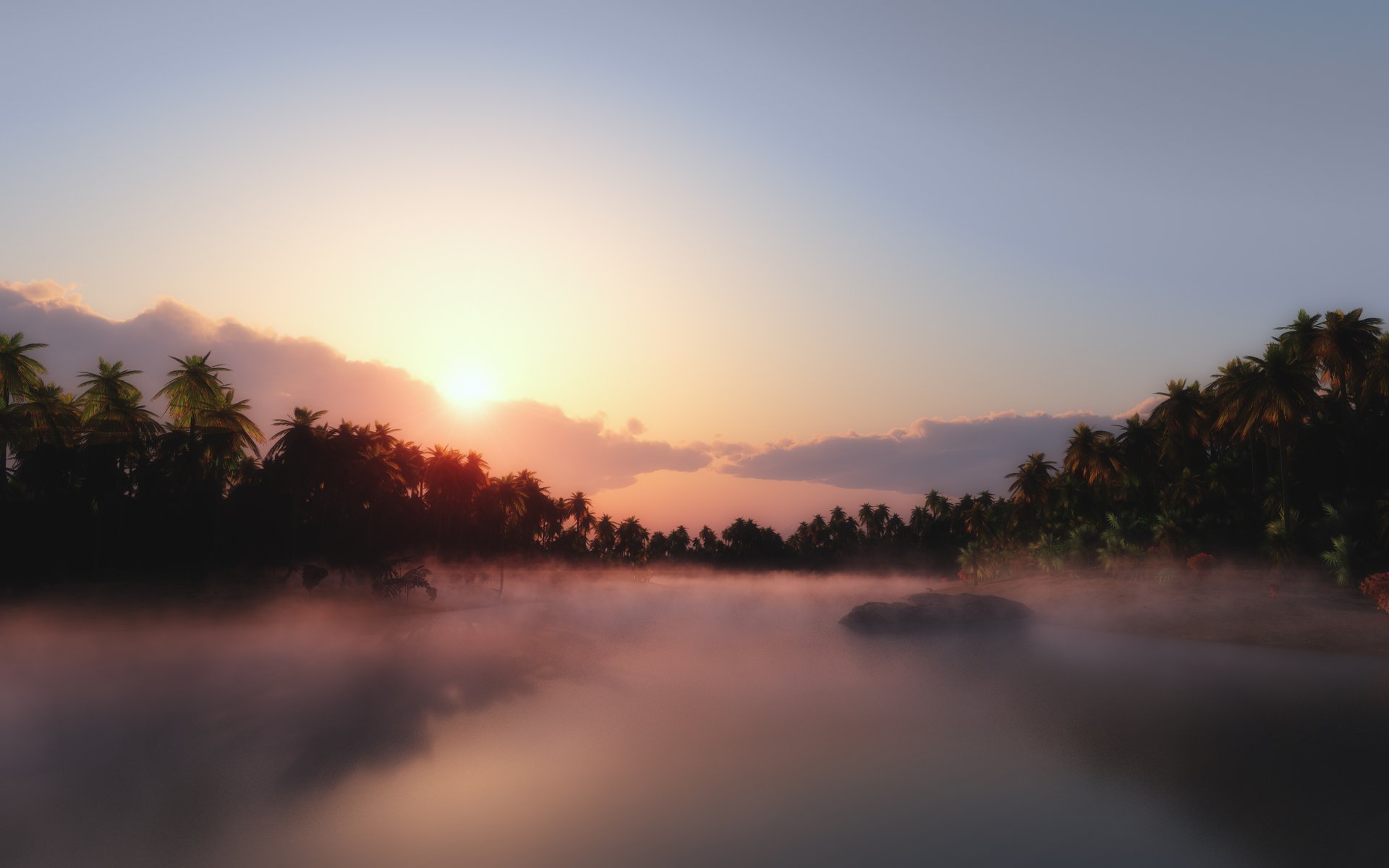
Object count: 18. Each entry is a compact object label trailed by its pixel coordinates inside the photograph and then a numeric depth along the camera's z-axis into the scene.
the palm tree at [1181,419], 71.94
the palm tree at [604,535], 170.25
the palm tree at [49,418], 53.66
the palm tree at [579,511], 156.88
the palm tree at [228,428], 58.18
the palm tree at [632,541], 175.25
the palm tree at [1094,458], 79.88
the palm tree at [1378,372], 51.97
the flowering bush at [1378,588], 38.66
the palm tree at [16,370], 53.66
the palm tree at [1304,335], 53.91
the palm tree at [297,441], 63.06
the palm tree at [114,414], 55.44
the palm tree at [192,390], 60.22
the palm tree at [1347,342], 52.34
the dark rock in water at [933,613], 55.31
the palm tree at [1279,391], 51.06
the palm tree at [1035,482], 92.19
